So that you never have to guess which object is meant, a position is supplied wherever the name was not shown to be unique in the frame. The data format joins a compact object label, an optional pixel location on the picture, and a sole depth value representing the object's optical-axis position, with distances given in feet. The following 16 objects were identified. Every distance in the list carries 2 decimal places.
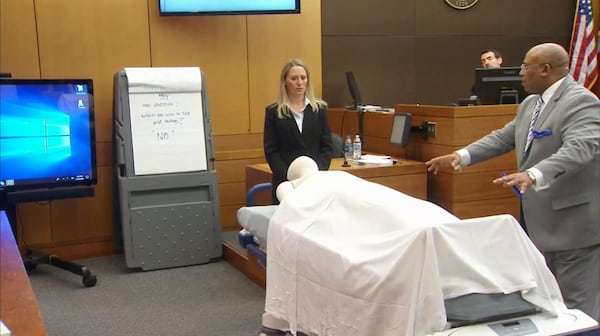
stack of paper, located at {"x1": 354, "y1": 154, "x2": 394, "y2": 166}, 15.21
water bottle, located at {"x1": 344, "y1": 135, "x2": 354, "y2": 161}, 16.47
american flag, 23.52
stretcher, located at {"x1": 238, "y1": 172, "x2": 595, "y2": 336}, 6.33
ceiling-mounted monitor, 16.74
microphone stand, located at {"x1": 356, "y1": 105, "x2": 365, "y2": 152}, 17.80
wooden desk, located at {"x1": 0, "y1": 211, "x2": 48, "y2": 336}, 4.39
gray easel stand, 15.52
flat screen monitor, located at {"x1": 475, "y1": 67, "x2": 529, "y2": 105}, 15.65
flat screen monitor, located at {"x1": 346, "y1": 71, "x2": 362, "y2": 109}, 20.43
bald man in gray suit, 9.19
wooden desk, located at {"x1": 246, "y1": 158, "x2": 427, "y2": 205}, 14.66
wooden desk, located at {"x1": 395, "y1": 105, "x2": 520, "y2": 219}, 14.60
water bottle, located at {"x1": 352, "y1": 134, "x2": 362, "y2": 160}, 16.00
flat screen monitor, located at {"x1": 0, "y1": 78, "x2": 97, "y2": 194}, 14.51
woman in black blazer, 13.23
